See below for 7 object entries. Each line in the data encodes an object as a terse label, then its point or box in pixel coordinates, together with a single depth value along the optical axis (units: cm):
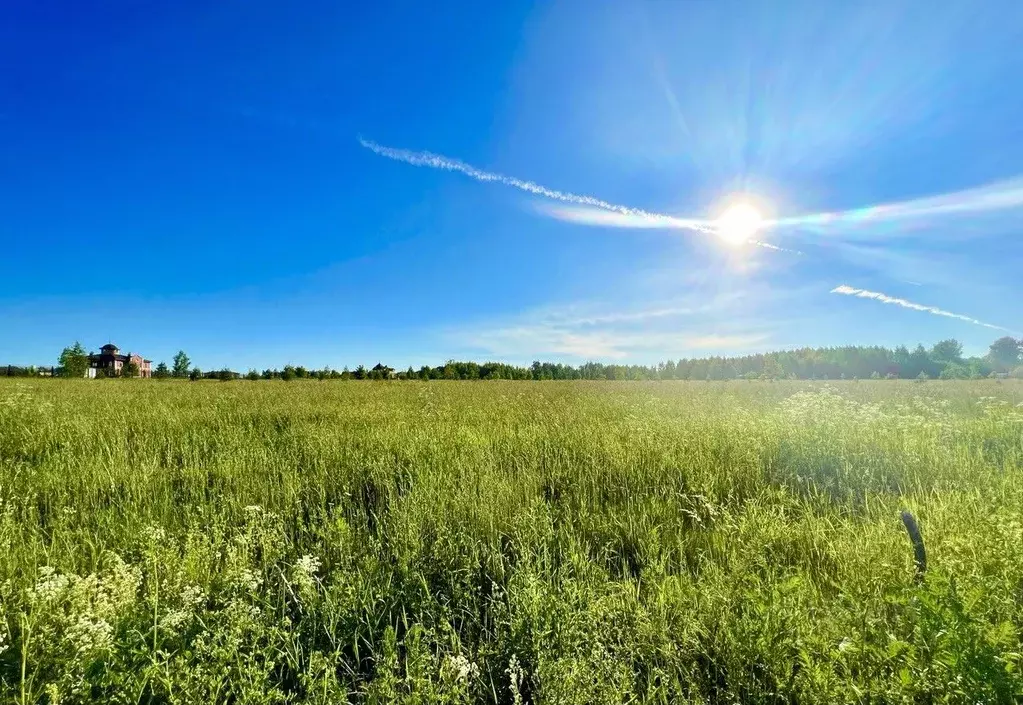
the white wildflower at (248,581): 222
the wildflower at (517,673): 155
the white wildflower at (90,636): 183
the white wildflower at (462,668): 175
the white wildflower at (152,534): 248
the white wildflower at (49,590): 204
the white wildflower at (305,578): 231
